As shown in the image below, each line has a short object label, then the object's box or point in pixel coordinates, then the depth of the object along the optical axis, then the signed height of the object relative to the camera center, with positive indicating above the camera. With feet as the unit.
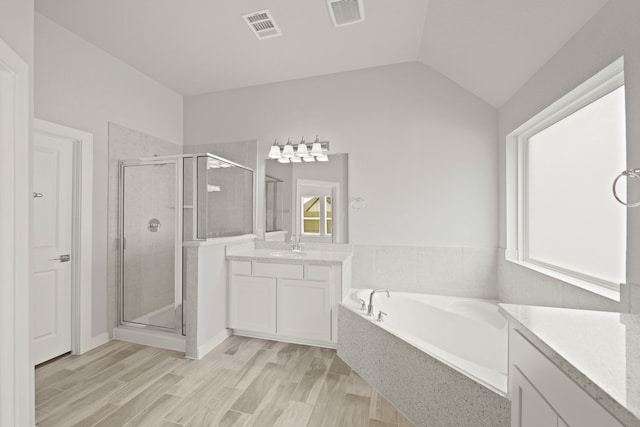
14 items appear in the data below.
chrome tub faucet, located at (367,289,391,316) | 7.52 -2.48
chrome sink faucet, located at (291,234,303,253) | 10.66 -1.13
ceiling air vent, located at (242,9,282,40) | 7.74 +5.24
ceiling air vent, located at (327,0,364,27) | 7.33 +5.27
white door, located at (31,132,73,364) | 7.68 -0.83
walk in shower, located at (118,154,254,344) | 8.92 -0.34
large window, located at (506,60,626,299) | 4.95 +0.58
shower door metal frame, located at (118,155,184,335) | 8.95 -1.03
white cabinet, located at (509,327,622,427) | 2.06 -1.53
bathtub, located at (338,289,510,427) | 4.63 -3.01
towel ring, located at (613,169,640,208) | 3.29 +0.46
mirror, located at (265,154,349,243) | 10.55 +0.48
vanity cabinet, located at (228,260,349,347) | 8.71 -2.68
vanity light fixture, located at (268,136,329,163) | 10.60 +2.24
